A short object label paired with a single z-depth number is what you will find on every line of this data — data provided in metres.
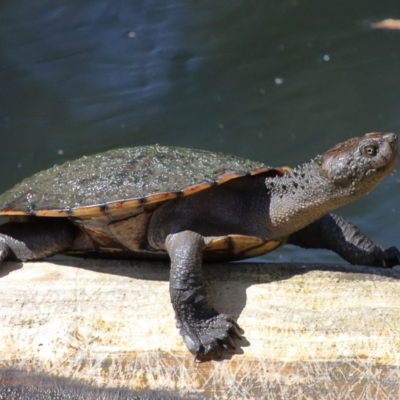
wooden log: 5.50
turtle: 6.23
